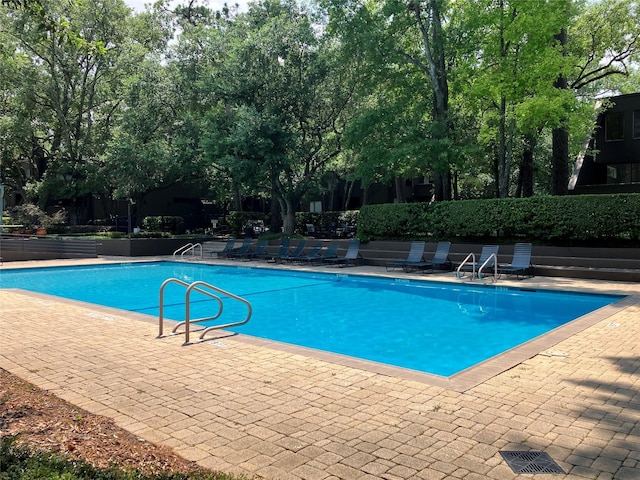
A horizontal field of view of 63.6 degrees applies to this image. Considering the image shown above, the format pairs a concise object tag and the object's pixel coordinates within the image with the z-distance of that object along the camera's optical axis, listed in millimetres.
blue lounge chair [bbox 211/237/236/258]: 22589
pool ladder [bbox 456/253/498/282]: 14195
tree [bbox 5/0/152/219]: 29438
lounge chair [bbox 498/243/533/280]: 14891
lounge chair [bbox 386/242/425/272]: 16984
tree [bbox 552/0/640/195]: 22531
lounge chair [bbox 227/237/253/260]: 22078
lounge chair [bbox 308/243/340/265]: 19688
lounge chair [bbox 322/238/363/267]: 19250
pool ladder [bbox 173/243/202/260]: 23284
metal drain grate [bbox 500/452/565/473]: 3355
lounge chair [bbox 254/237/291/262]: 20703
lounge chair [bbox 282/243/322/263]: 19953
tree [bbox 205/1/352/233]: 21703
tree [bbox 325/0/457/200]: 19000
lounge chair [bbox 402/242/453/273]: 16922
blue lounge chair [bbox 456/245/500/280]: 15550
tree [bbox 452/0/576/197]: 15852
